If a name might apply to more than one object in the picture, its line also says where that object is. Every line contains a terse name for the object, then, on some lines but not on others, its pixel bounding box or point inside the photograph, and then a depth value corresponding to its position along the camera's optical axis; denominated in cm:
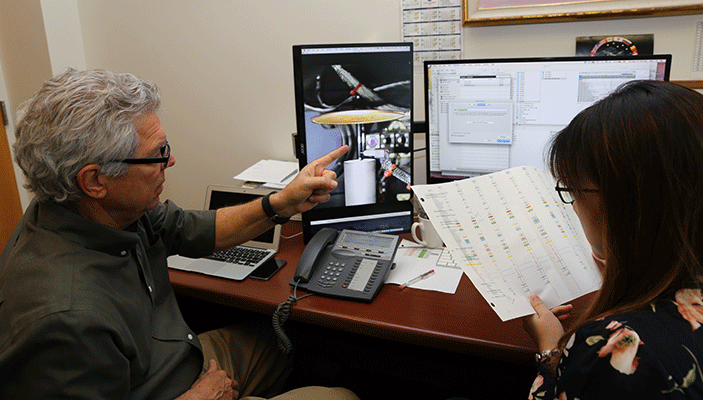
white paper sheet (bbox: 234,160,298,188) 174
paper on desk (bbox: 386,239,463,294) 122
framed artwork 139
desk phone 120
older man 84
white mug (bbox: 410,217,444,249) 140
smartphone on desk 132
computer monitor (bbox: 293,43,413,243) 142
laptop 136
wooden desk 100
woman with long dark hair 63
